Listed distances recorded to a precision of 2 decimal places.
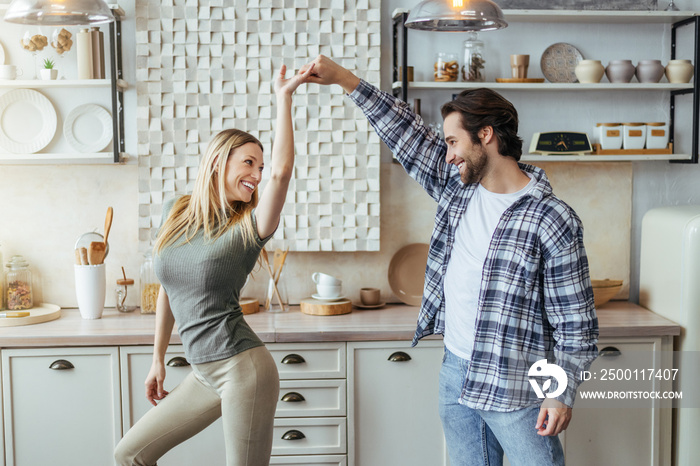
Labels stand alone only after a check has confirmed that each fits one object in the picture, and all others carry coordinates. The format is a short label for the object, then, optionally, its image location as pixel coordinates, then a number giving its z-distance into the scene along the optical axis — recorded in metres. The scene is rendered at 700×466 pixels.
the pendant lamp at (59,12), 2.04
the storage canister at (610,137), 3.27
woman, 2.03
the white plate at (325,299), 3.21
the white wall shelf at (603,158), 3.18
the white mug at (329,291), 3.21
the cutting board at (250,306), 3.17
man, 1.90
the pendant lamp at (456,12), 2.05
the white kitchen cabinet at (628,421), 2.97
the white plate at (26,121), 3.24
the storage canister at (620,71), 3.21
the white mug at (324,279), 3.20
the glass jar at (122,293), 3.24
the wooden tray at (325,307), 3.13
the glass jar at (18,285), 3.19
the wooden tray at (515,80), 3.20
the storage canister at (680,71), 3.23
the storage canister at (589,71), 3.19
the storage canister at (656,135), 3.29
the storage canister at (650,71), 3.23
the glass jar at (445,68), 3.21
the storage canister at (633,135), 3.26
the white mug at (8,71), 3.13
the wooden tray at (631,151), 3.25
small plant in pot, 3.11
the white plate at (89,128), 3.26
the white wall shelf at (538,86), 3.14
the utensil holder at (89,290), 3.09
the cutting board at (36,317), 2.95
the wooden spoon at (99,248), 3.12
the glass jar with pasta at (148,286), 3.18
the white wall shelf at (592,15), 3.16
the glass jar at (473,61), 3.22
